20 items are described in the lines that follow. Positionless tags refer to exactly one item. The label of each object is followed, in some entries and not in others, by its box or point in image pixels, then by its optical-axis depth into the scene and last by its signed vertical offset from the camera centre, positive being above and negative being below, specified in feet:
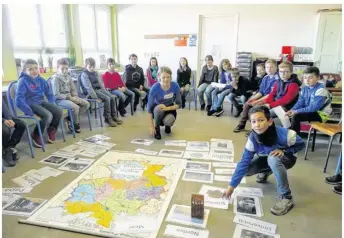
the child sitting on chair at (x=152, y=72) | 16.10 -1.18
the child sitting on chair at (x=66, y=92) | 10.57 -1.69
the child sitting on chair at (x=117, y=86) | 13.62 -1.81
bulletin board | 18.44 +0.22
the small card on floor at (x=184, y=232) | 4.86 -3.38
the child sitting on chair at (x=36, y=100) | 8.79 -1.73
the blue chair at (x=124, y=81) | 14.46 -1.64
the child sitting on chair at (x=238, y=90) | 13.76 -1.91
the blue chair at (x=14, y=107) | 8.48 -1.87
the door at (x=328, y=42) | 15.48 +0.73
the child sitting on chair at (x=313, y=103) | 8.54 -1.61
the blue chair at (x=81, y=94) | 11.72 -1.95
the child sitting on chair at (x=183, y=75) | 16.15 -1.36
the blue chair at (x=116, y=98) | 12.69 -2.32
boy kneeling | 5.52 -2.15
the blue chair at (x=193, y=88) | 16.25 -2.16
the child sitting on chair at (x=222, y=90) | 14.47 -2.07
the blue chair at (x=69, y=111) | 10.41 -2.36
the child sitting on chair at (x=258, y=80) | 13.03 -1.36
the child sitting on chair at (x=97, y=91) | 11.85 -1.81
